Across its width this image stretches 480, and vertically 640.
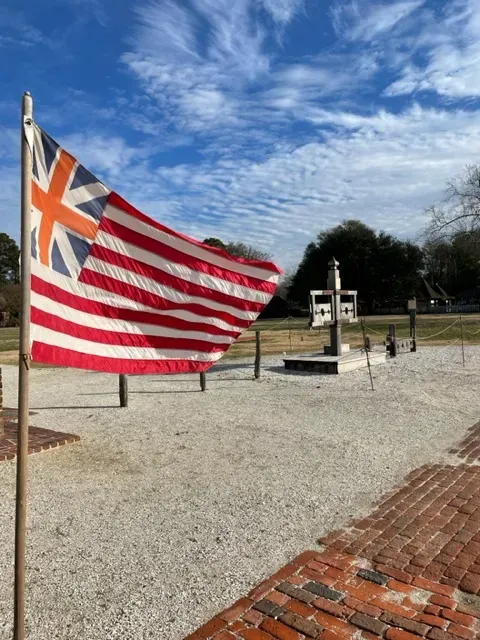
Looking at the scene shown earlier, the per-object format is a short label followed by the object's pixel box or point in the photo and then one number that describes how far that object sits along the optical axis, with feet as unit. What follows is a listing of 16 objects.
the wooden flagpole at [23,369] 8.01
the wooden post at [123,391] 30.27
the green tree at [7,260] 221.05
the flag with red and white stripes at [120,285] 8.70
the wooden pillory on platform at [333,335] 44.13
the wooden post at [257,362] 41.55
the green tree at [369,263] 202.90
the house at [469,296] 231.30
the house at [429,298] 221.46
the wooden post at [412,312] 60.95
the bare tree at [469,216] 127.54
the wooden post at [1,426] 21.40
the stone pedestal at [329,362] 43.21
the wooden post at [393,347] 54.80
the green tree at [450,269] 235.81
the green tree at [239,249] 220.27
